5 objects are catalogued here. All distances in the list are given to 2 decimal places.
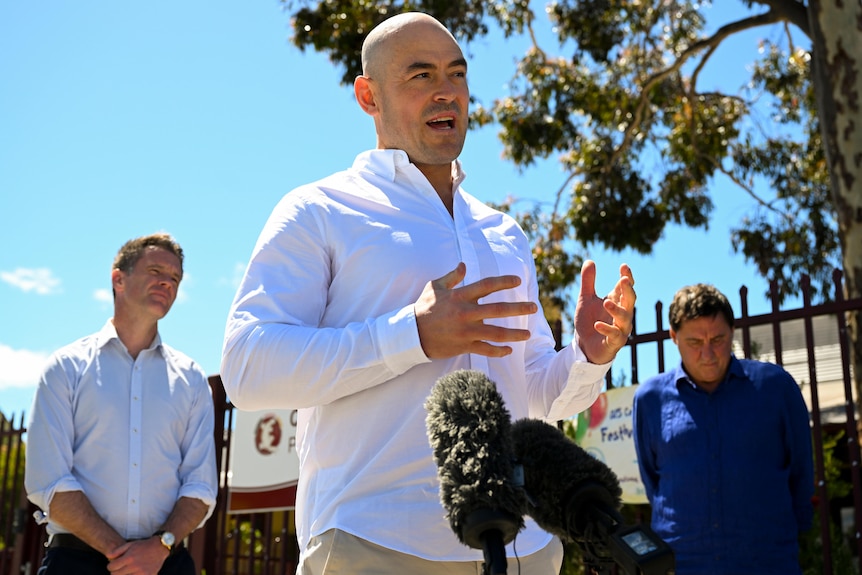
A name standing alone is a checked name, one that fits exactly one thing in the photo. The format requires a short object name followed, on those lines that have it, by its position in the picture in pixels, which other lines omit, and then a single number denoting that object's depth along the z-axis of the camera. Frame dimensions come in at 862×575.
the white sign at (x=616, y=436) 5.67
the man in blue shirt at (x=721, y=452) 4.13
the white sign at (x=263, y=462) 6.96
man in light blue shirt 4.01
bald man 1.89
